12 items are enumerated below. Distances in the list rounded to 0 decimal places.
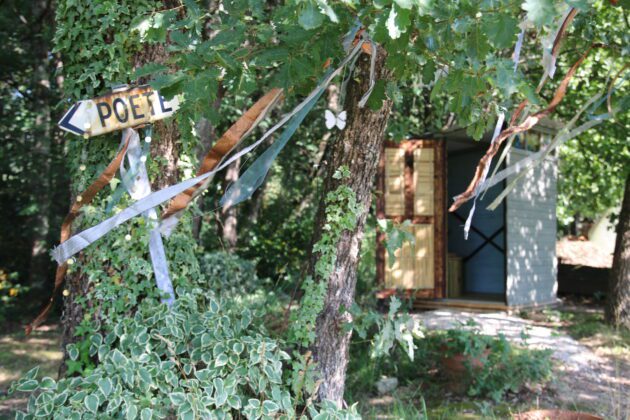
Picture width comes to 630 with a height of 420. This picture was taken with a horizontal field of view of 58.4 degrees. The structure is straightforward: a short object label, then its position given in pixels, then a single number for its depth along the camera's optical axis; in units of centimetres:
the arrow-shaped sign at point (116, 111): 283
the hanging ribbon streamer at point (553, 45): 226
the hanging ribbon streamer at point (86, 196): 275
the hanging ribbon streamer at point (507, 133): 235
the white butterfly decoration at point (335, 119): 260
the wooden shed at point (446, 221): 799
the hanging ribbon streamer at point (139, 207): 240
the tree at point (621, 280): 723
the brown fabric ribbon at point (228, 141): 241
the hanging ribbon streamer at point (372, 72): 254
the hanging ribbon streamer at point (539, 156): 237
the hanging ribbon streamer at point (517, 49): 229
